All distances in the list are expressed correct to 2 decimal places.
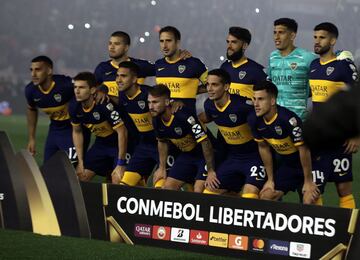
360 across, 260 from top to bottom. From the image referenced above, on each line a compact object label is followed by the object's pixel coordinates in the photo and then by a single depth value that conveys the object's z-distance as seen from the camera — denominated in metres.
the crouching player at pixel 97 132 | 17.34
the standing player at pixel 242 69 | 16.30
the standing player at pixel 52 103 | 18.61
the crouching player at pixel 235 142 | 15.54
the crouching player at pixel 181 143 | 15.77
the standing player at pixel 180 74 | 17.34
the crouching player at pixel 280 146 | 14.45
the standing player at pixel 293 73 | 16.05
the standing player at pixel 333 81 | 15.19
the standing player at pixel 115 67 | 17.98
